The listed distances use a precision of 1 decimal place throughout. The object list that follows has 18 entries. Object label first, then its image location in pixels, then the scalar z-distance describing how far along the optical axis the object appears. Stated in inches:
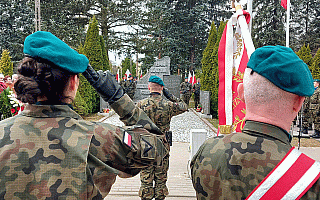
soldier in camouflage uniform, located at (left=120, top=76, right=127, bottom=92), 648.4
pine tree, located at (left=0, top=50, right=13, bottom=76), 745.3
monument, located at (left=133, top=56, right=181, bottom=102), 659.4
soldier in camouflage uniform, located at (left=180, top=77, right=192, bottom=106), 658.0
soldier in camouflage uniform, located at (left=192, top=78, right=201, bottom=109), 714.0
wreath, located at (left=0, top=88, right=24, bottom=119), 251.3
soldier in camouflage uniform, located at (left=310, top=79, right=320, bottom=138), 354.6
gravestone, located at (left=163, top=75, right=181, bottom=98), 657.6
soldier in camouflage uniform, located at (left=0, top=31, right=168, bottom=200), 45.1
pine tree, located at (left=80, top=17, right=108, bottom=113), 622.5
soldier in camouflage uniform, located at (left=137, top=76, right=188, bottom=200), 148.3
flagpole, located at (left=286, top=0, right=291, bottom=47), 192.9
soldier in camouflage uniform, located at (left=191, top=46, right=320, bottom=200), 46.0
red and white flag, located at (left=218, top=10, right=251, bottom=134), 110.9
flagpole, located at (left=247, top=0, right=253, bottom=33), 121.0
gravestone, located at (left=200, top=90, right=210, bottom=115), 545.1
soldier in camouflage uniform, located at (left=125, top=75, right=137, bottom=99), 655.8
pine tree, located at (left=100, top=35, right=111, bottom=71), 661.3
